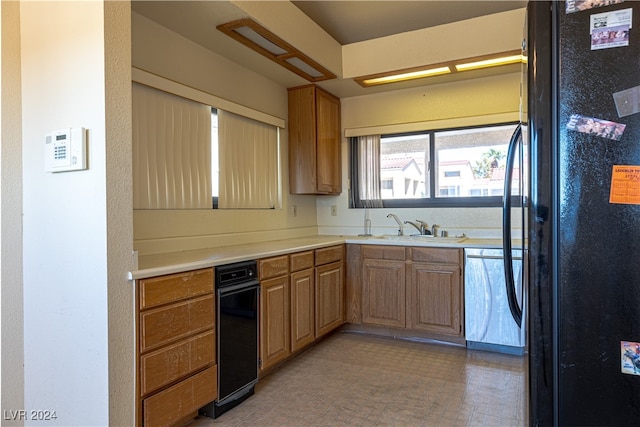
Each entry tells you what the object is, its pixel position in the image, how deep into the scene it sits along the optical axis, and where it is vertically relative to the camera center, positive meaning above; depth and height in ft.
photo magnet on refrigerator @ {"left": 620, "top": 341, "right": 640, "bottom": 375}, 3.14 -1.22
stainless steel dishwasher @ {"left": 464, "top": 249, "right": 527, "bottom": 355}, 9.64 -2.44
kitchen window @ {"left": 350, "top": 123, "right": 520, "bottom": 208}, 11.50 +1.32
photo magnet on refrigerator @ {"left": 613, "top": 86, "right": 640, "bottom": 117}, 3.11 +0.86
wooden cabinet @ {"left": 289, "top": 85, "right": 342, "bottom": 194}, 11.93 +2.17
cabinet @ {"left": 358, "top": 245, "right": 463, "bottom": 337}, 10.21 -2.19
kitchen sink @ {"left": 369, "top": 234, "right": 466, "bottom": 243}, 10.80 -0.85
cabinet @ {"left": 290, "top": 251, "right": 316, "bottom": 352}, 9.09 -2.18
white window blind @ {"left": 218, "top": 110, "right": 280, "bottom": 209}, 9.84 +1.32
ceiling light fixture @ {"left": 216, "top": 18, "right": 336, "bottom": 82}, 8.04 +3.83
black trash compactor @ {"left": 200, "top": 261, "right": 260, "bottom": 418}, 6.89 -2.29
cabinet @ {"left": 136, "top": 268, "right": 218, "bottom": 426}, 5.57 -2.09
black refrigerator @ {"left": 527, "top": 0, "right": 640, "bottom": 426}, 3.16 -0.04
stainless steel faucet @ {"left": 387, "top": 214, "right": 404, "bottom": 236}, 12.50 -0.53
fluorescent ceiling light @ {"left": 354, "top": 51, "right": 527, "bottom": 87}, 9.81 +3.84
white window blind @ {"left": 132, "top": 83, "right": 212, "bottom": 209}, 7.69 +1.31
